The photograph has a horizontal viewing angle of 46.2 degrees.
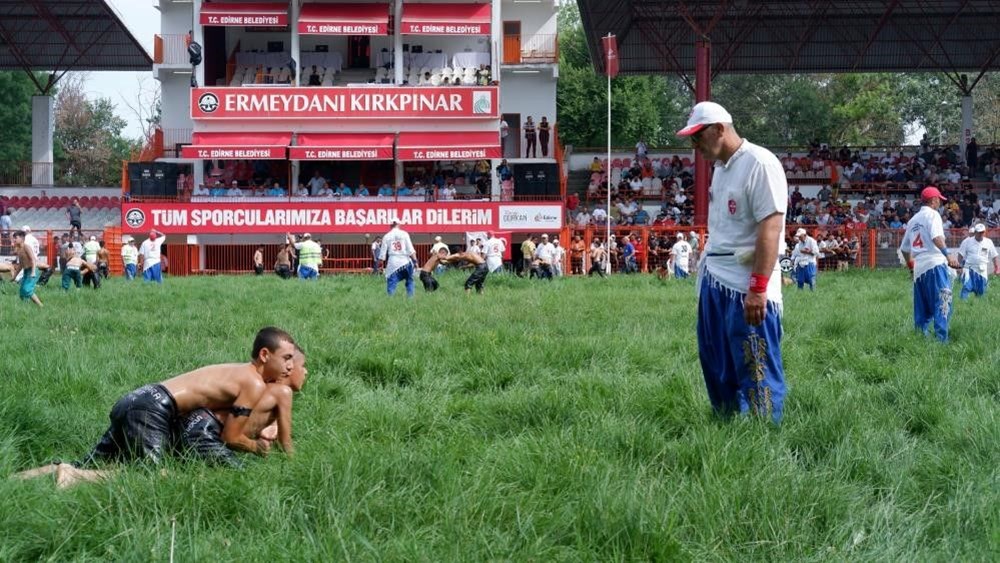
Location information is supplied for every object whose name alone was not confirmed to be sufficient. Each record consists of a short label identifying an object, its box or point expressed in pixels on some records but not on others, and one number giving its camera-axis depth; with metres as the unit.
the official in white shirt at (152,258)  31.53
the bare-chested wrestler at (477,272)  23.38
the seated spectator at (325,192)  42.99
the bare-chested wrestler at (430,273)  24.28
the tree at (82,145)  77.12
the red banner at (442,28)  44.34
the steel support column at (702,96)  41.12
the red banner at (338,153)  43.25
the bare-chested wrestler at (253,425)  5.64
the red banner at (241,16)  44.09
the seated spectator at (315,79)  45.88
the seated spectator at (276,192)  42.38
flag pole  36.48
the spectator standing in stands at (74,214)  43.55
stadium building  41.16
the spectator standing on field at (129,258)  35.72
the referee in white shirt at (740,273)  6.12
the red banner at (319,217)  41.00
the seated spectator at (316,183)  43.88
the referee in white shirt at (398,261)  22.17
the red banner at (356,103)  44.31
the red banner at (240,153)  43.28
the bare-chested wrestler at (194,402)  5.64
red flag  38.41
